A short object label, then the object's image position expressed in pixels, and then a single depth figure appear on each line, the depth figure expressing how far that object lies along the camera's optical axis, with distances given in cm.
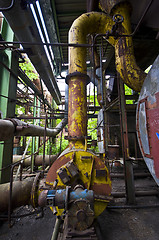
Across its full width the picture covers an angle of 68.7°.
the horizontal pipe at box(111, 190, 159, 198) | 300
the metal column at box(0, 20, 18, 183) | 309
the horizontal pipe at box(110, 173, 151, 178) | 400
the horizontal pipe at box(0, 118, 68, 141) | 196
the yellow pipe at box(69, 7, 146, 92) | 226
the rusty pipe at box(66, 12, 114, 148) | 209
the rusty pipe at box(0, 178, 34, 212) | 198
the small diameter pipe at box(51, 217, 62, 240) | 161
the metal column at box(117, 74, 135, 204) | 291
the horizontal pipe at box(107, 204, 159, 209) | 278
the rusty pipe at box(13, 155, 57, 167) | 597
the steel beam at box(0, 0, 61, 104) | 209
